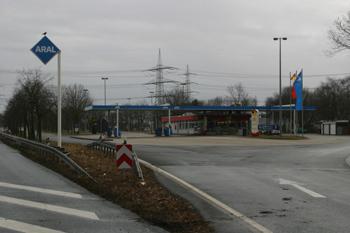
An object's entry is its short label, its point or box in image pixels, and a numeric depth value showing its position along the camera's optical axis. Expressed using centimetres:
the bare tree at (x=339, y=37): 1803
